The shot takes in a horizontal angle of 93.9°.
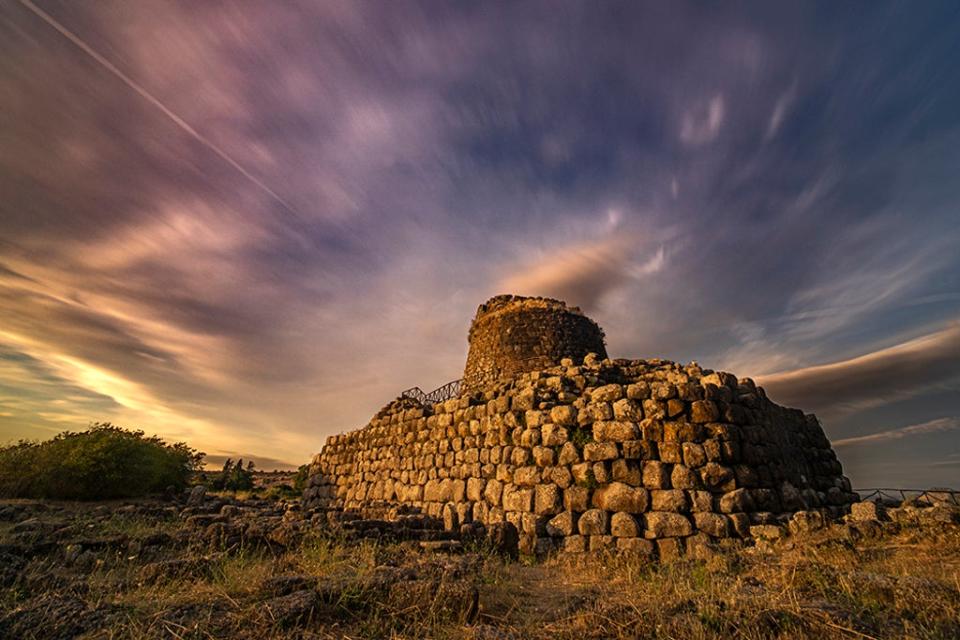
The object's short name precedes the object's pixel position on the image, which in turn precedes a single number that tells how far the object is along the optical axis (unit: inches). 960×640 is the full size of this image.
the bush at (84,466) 603.8
